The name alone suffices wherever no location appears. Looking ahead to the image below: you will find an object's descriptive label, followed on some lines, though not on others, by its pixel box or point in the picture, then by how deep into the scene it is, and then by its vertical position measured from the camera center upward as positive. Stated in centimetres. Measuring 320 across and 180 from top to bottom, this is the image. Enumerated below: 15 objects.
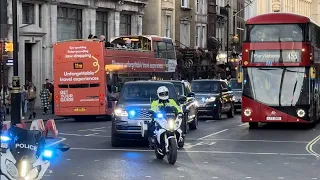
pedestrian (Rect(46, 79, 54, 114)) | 3801 -40
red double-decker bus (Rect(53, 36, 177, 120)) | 3212 +10
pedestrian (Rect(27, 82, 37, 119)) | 3431 -78
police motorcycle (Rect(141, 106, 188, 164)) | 1541 -108
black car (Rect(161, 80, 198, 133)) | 2409 -75
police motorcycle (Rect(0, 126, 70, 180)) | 842 -89
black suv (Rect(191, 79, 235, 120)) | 3203 -75
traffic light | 2983 +138
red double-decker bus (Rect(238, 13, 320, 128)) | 2527 +38
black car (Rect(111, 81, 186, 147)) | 1891 -83
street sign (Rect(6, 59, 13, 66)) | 3228 +84
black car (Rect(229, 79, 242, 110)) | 3934 -65
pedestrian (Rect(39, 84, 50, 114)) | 3644 -88
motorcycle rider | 1591 -48
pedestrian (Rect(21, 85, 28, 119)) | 3447 -102
